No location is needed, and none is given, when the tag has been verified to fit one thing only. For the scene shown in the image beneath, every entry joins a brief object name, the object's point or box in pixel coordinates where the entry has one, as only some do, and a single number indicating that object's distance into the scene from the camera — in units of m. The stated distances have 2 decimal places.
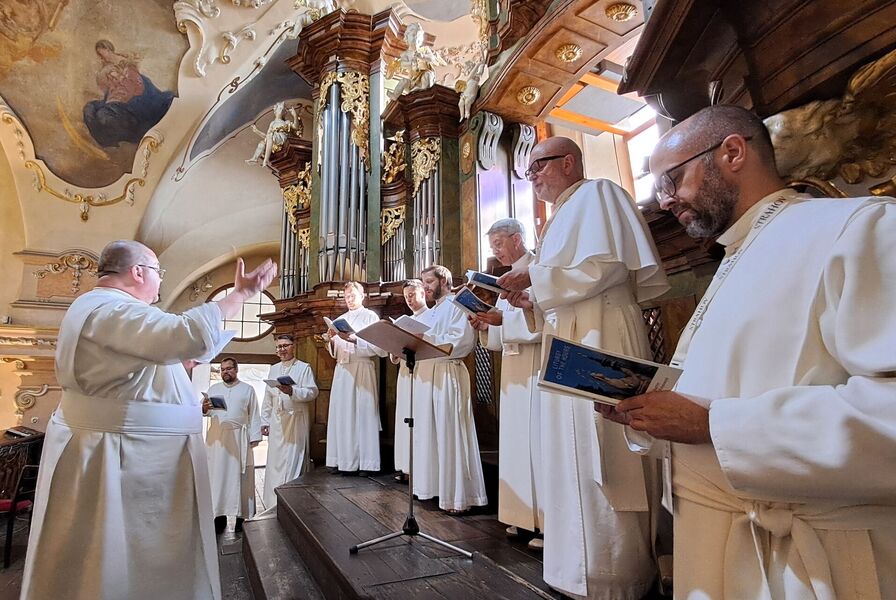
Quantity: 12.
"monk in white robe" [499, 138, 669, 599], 1.83
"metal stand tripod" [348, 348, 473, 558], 2.60
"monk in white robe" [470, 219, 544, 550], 2.79
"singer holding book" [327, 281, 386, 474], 5.27
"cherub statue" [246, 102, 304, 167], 8.16
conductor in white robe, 2.22
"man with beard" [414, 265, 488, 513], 3.58
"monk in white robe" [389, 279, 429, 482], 4.53
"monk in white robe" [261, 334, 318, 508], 6.09
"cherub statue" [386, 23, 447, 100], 6.78
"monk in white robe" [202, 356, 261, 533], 5.91
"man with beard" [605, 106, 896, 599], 0.87
